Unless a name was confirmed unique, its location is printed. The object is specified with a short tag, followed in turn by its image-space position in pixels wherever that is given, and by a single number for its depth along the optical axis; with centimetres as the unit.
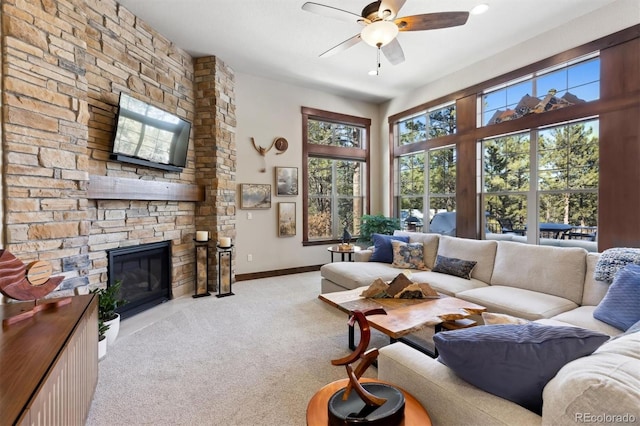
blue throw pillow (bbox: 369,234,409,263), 430
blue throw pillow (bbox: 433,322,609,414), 97
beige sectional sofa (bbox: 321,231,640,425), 77
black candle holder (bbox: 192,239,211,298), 429
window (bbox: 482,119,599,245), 362
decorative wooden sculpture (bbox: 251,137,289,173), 519
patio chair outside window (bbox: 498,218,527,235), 435
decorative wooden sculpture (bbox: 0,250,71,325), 164
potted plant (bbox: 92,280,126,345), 264
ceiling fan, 247
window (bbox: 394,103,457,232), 526
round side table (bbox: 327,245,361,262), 482
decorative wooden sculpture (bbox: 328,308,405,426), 94
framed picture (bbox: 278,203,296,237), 544
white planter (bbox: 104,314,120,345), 268
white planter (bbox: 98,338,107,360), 246
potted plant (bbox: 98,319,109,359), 246
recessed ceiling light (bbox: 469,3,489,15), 324
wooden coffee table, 210
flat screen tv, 319
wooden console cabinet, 99
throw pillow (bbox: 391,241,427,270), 407
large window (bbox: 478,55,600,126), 354
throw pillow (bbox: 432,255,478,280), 352
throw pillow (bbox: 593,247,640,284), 245
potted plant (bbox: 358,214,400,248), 566
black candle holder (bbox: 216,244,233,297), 431
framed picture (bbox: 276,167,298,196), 541
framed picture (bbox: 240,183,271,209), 506
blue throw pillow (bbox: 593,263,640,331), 203
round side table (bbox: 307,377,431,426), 101
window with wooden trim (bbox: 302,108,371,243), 584
